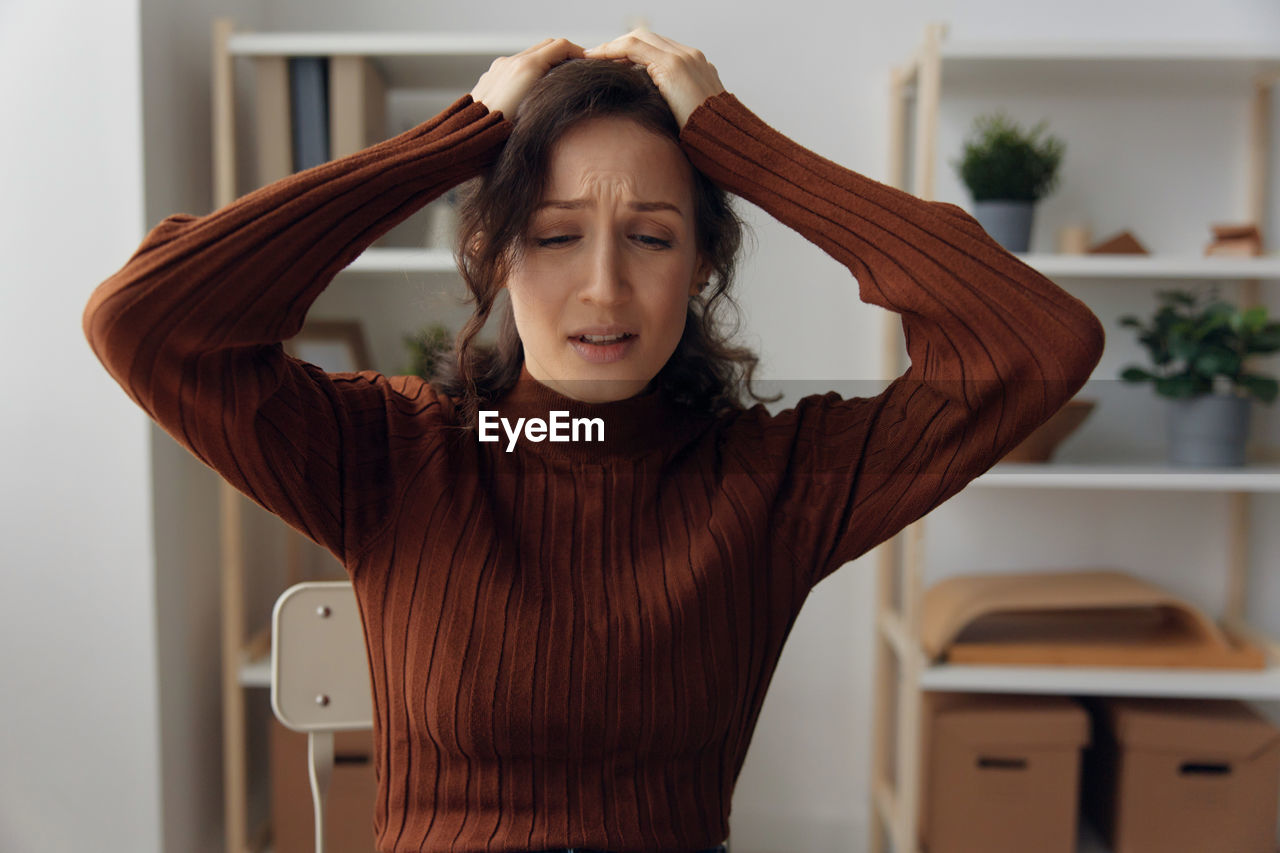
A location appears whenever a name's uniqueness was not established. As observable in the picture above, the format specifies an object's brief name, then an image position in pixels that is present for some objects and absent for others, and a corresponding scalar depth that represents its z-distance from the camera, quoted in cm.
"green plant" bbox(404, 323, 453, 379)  116
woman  70
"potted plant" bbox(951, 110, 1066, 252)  161
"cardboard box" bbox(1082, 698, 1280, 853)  159
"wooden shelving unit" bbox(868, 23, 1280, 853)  154
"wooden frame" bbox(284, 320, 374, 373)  178
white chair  109
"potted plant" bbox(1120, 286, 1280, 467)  155
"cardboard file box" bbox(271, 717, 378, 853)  168
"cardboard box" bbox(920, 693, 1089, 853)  162
